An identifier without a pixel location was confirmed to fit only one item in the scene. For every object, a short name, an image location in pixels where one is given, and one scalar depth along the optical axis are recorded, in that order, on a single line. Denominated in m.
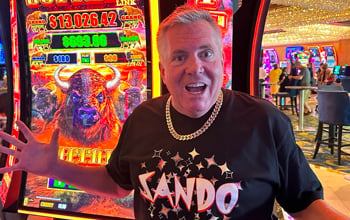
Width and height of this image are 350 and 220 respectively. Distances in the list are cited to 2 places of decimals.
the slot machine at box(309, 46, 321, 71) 14.17
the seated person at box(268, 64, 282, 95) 8.84
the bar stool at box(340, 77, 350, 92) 7.69
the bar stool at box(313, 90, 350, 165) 3.82
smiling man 0.86
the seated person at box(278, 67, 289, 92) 8.41
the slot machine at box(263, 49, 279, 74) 15.19
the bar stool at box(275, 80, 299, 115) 7.69
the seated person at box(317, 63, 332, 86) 9.16
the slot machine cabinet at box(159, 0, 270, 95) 1.56
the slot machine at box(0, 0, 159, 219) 1.47
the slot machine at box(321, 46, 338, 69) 13.92
